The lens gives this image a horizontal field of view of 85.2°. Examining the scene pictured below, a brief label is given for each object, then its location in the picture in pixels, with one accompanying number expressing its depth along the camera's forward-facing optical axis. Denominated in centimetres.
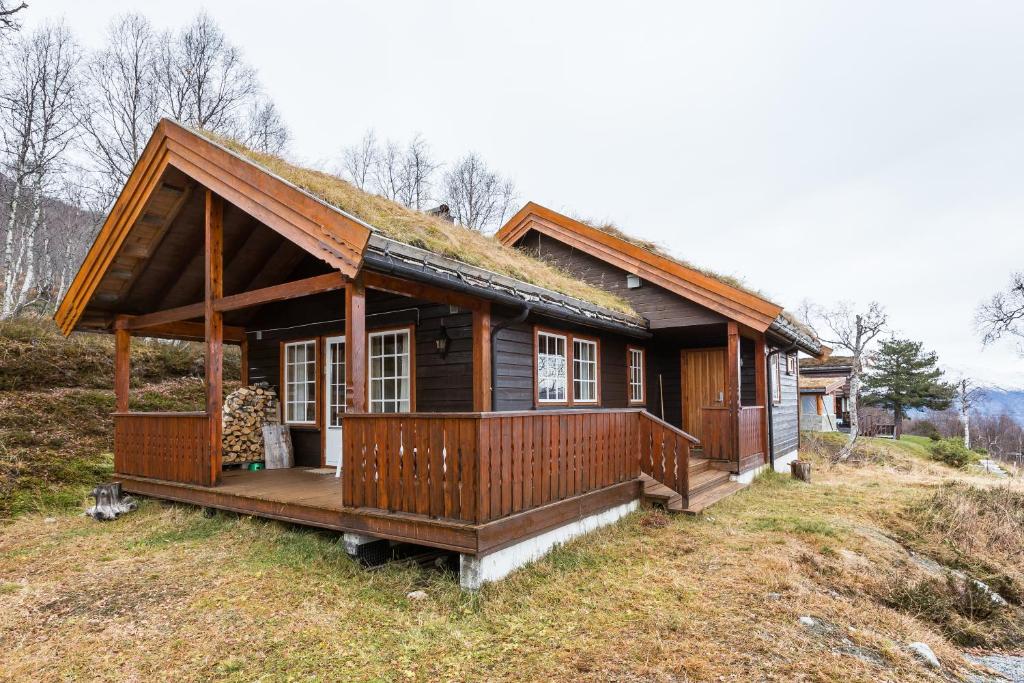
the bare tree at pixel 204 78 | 1809
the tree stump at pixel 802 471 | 1041
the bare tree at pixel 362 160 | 2795
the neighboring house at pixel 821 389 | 2239
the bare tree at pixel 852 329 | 1461
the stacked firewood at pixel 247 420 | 849
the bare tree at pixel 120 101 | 1708
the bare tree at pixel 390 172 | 2803
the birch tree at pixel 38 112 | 1414
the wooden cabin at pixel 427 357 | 486
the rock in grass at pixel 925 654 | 358
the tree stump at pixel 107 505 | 691
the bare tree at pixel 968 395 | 2367
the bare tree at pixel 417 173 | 2806
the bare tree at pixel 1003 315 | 2277
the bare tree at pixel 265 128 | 2075
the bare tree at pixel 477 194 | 2867
